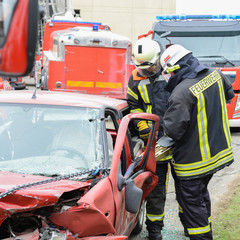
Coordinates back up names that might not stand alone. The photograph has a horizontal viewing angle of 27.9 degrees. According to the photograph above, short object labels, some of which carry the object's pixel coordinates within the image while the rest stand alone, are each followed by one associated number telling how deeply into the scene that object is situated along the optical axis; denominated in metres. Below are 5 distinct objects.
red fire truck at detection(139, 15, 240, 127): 9.95
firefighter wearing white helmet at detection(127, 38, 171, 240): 4.81
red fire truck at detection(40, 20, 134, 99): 10.57
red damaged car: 2.92
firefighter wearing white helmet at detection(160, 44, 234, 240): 3.98
